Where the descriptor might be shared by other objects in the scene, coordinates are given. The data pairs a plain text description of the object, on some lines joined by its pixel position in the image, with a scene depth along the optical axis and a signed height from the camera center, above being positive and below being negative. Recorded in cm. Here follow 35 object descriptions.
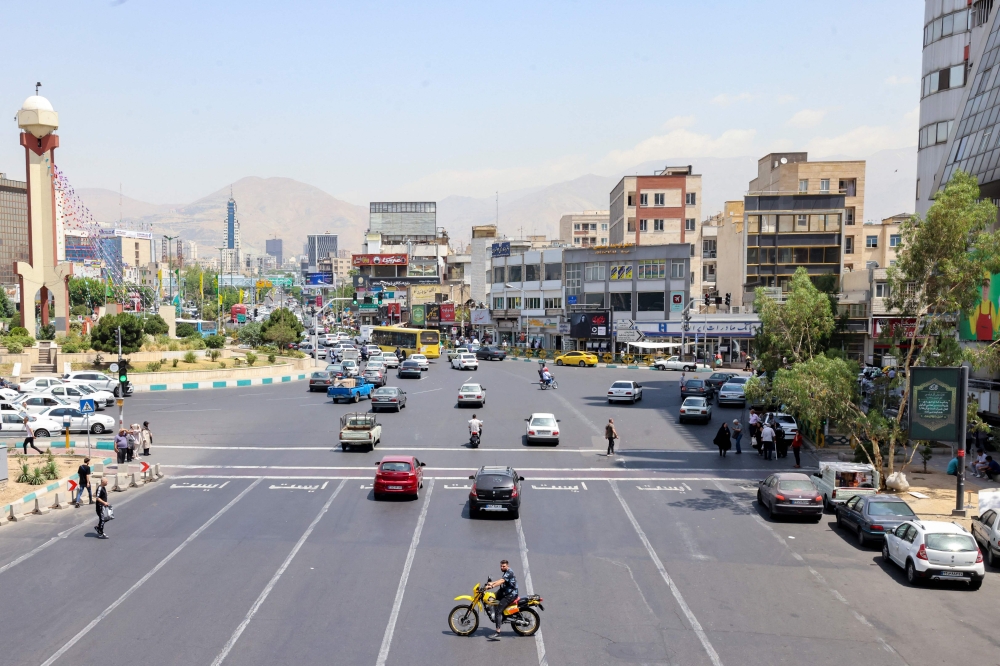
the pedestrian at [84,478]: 2406 -556
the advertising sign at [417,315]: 12738 -292
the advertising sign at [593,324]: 8419 -272
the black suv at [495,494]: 2247 -552
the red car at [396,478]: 2448 -557
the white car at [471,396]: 4453 -549
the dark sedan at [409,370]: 6238 -572
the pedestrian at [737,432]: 3341 -552
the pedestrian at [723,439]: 3284 -569
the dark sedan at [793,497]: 2281 -562
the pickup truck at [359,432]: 3272 -557
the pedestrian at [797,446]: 3092 -564
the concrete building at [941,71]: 5112 +1522
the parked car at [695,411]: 4028 -559
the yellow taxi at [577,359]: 7538 -576
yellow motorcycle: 1438 -573
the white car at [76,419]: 3655 -585
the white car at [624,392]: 4703 -547
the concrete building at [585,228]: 17500 +1569
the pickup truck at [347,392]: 4753 -576
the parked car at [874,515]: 2044 -558
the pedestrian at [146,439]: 3278 -594
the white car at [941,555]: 1723 -548
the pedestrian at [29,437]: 3127 -579
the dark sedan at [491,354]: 8519 -601
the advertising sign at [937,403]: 2477 -315
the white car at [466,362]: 6900 -560
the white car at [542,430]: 3419 -564
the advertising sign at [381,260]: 17062 +772
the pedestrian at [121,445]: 2995 -565
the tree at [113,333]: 5778 -289
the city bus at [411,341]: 8112 -450
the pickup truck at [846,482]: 2453 -560
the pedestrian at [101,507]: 2059 -553
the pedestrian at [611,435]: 3228 -548
